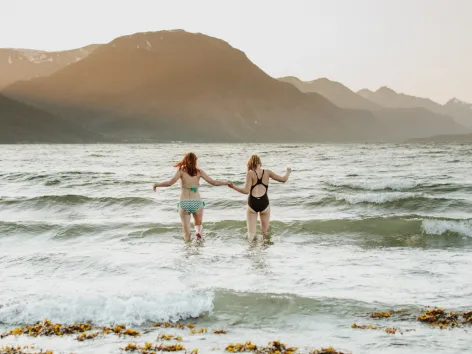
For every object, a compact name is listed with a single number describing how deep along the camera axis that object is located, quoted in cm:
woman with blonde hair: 1198
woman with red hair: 1180
